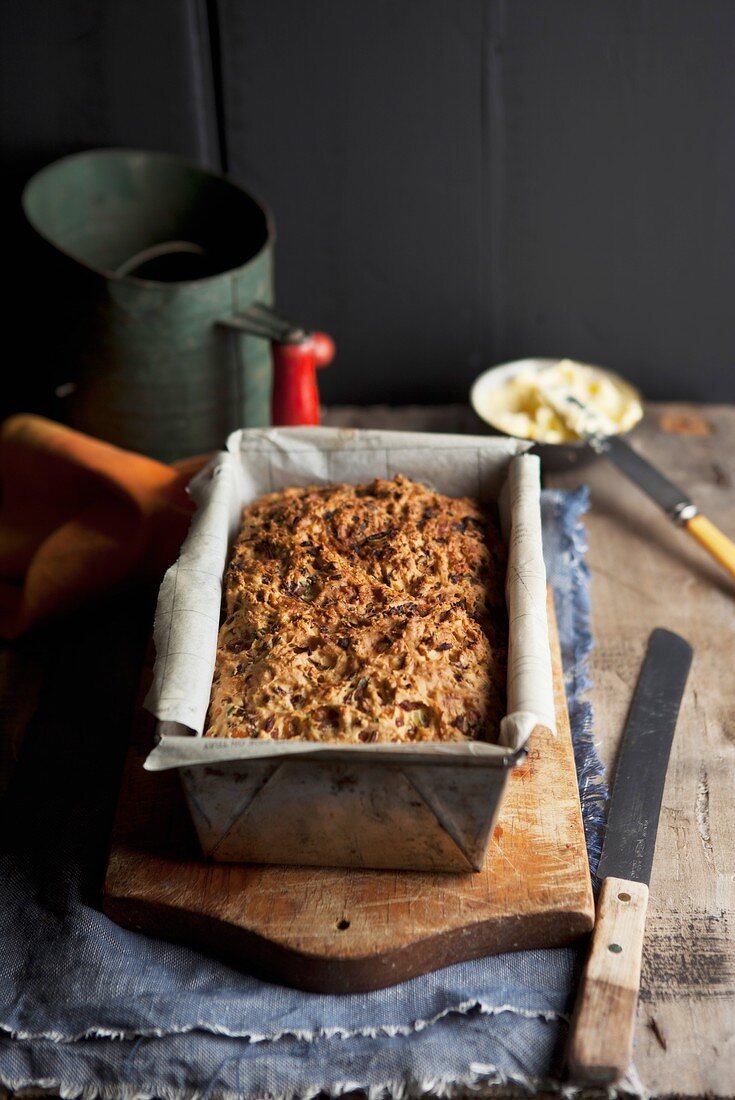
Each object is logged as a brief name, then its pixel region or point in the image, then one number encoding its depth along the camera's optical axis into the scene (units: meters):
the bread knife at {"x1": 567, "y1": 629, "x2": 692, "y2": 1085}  0.64
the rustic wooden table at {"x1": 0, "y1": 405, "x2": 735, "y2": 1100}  0.67
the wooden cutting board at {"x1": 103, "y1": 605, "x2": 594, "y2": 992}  0.66
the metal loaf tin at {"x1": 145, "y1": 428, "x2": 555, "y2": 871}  0.64
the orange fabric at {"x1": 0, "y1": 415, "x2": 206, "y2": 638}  0.82
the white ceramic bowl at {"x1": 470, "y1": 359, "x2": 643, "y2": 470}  0.89
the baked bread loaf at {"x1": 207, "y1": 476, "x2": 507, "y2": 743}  0.67
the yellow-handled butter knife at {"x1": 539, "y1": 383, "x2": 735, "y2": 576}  0.86
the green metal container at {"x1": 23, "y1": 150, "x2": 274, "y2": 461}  0.85
